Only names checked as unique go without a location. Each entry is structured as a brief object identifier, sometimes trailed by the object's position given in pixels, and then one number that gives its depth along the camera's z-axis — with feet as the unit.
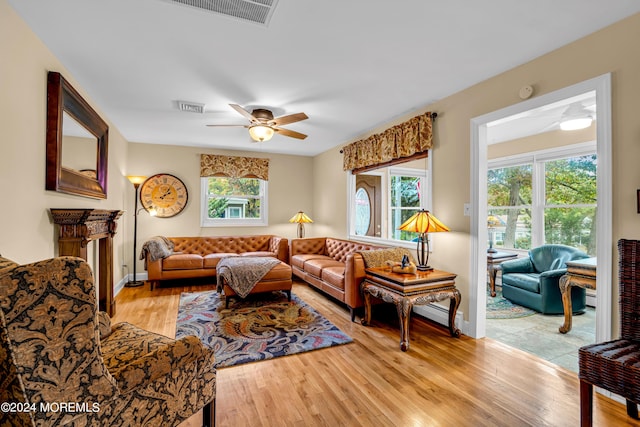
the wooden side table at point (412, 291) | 8.94
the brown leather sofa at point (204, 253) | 15.75
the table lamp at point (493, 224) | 17.01
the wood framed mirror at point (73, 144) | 7.76
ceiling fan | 10.97
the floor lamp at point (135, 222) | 15.87
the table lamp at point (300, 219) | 18.89
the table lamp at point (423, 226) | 9.53
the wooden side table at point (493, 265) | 14.77
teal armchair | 11.72
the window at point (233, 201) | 19.34
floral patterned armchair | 2.89
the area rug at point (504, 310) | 11.93
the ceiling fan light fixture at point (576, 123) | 10.84
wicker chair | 4.82
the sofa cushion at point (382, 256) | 11.28
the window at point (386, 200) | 16.10
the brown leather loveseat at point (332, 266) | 11.09
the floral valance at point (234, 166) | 18.85
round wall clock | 17.63
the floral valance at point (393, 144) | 11.29
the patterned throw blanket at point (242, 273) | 12.25
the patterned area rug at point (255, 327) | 8.75
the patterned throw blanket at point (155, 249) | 15.51
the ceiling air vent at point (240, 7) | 5.97
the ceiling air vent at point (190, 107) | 11.30
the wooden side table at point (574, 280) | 8.97
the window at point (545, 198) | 13.91
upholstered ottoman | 12.54
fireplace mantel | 8.27
